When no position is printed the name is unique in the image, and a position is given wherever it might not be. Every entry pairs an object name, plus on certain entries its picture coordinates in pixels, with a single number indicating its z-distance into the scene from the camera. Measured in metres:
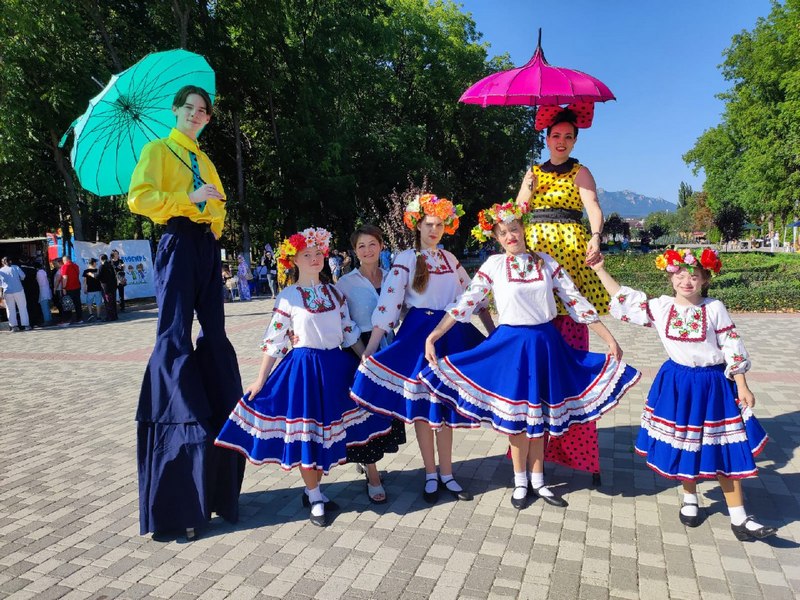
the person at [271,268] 20.08
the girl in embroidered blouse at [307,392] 3.36
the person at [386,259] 20.06
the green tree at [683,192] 149.50
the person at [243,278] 18.83
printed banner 18.36
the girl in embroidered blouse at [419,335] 3.54
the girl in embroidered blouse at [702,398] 3.11
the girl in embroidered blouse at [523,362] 3.38
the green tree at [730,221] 41.97
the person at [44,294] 14.39
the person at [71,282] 14.34
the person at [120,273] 17.18
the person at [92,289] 14.88
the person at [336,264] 16.66
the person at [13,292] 13.32
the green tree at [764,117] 25.38
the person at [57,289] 14.86
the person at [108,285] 14.81
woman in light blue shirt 3.77
